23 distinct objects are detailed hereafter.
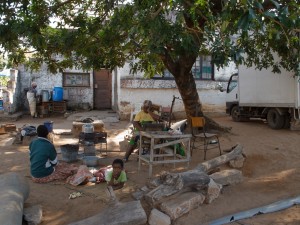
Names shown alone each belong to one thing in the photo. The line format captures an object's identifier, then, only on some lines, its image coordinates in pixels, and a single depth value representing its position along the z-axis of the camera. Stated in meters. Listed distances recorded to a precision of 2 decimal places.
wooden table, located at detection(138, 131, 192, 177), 6.37
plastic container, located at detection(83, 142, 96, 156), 7.84
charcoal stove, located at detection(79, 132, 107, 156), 7.57
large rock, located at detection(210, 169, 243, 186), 5.59
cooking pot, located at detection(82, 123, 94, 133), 7.67
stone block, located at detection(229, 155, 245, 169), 7.04
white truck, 10.68
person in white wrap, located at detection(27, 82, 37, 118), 15.59
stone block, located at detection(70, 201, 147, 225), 4.16
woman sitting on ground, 5.84
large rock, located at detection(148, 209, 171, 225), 4.38
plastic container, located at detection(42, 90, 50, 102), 16.33
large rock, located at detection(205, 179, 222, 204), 4.97
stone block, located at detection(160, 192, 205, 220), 4.50
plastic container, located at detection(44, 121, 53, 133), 10.08
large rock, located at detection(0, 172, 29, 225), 3.90
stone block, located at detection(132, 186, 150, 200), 5.18
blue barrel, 16.47
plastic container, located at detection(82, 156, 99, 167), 7.12
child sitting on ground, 5.63
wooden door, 17.89
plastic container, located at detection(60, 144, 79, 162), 7.38
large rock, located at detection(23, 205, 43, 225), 4.48
